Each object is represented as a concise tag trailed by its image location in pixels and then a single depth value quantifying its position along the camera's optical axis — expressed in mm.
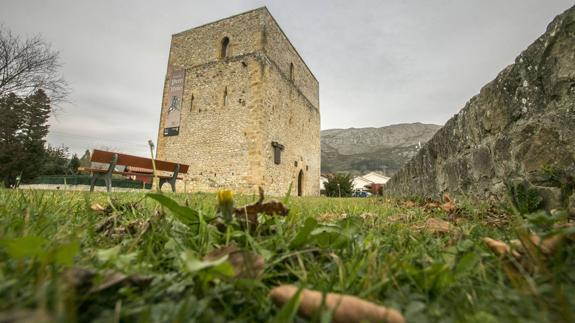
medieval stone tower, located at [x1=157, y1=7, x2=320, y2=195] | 11820
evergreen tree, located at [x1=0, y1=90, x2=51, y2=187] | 14434
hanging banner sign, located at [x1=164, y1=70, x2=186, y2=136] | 13008
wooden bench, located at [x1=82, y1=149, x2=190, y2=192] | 6230
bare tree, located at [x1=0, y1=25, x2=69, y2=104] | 13273
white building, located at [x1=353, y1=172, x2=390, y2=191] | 46812
